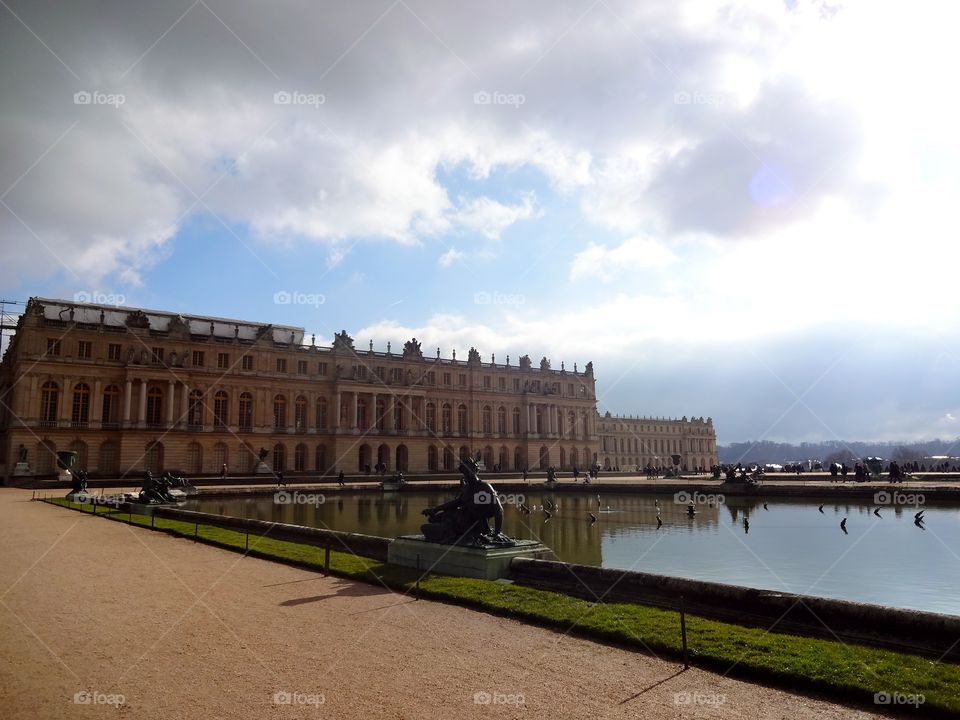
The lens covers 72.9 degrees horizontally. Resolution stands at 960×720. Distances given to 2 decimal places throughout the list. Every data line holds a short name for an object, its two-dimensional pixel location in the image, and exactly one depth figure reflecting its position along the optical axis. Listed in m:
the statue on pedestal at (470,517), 13.12
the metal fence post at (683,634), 7.37
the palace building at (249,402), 53.16
